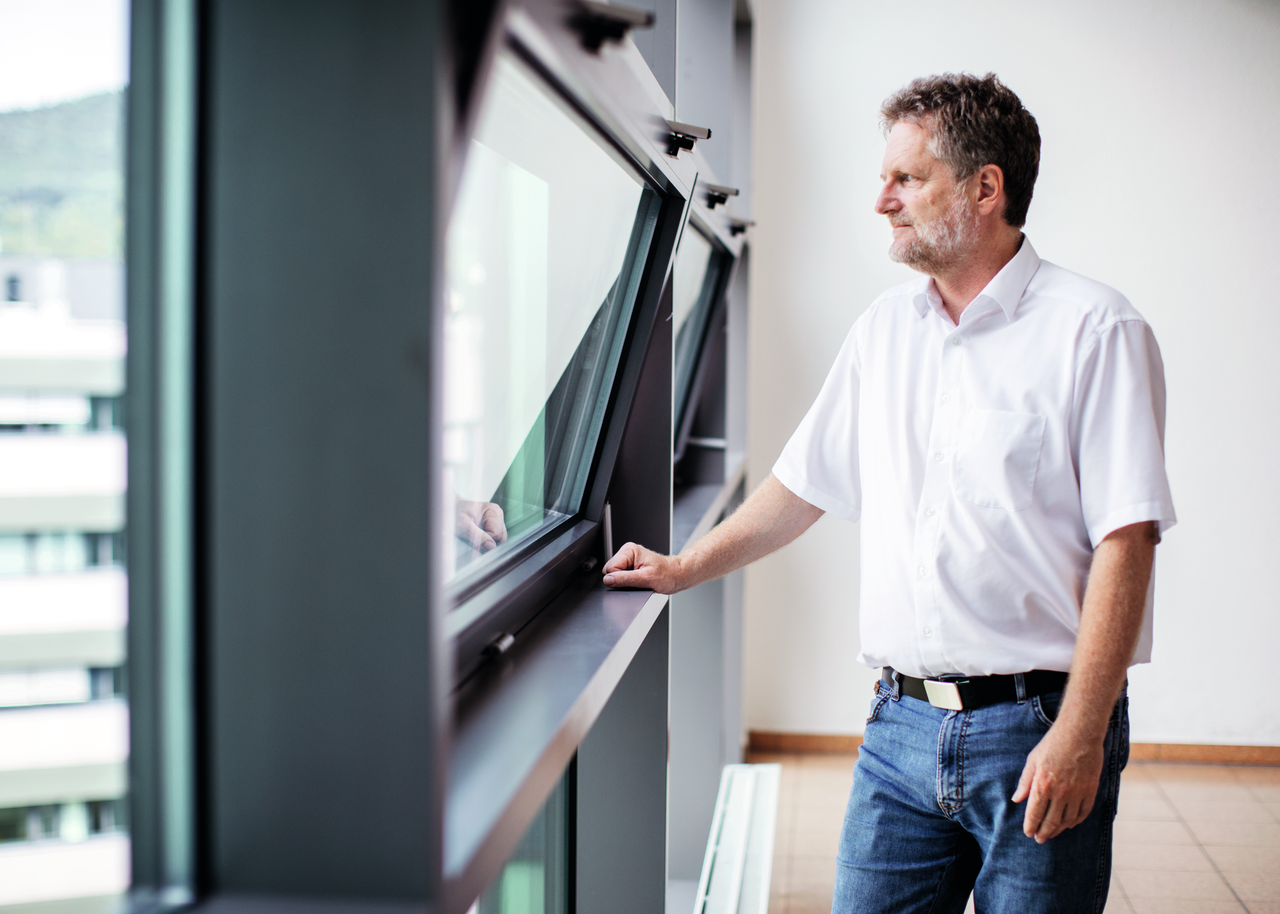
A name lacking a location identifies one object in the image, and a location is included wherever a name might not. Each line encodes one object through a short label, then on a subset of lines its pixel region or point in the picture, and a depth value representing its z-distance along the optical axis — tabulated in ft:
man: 4.88
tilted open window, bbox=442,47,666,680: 3.98
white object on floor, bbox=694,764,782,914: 8.93
